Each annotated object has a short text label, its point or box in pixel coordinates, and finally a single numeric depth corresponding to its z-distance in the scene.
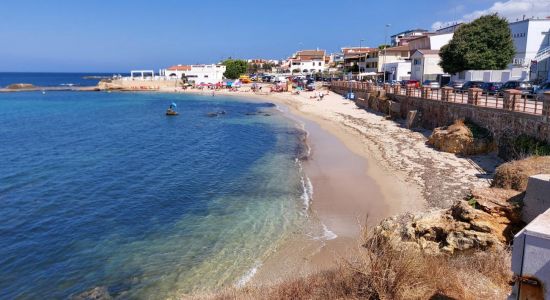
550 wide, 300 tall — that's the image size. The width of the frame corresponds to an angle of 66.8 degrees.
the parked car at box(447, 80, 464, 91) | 41.03
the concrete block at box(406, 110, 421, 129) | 34.31
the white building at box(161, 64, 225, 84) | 124.38
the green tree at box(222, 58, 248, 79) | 130.12
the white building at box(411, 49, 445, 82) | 59.19
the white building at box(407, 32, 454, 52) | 69.81
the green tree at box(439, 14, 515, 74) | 46.91
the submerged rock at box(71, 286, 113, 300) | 10.98
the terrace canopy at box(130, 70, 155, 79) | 133.12
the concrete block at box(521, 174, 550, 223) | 9.17
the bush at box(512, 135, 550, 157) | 18.07
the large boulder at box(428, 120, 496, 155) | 22.84
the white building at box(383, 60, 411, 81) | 67.95
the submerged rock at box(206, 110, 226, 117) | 56.50
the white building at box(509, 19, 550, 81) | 50.84
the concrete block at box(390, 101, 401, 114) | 40.00
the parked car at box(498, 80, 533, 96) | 32.85
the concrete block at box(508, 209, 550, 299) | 4.07
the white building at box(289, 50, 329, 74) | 139.25
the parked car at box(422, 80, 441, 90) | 48.48
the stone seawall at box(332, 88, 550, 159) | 19.72
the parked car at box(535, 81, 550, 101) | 28.80
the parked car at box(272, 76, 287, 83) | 111.84
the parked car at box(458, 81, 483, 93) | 37.99
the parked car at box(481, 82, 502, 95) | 34.68
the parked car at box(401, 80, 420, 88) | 52.98
